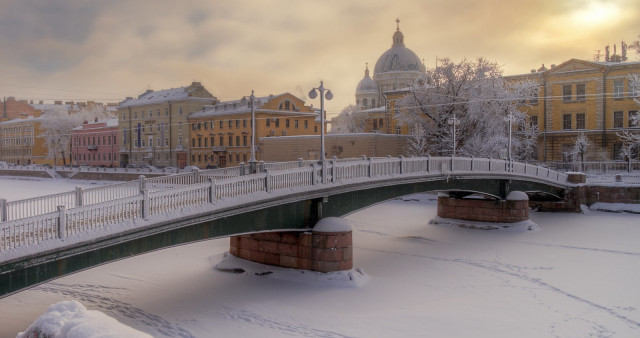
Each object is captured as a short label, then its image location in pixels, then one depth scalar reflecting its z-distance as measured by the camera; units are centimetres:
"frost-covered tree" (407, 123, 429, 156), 4875
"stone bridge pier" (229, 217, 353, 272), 1831
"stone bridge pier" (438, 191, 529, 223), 3109
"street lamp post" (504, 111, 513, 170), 3154
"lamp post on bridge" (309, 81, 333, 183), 1884
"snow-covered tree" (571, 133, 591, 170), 4856
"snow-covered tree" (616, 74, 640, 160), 4447
